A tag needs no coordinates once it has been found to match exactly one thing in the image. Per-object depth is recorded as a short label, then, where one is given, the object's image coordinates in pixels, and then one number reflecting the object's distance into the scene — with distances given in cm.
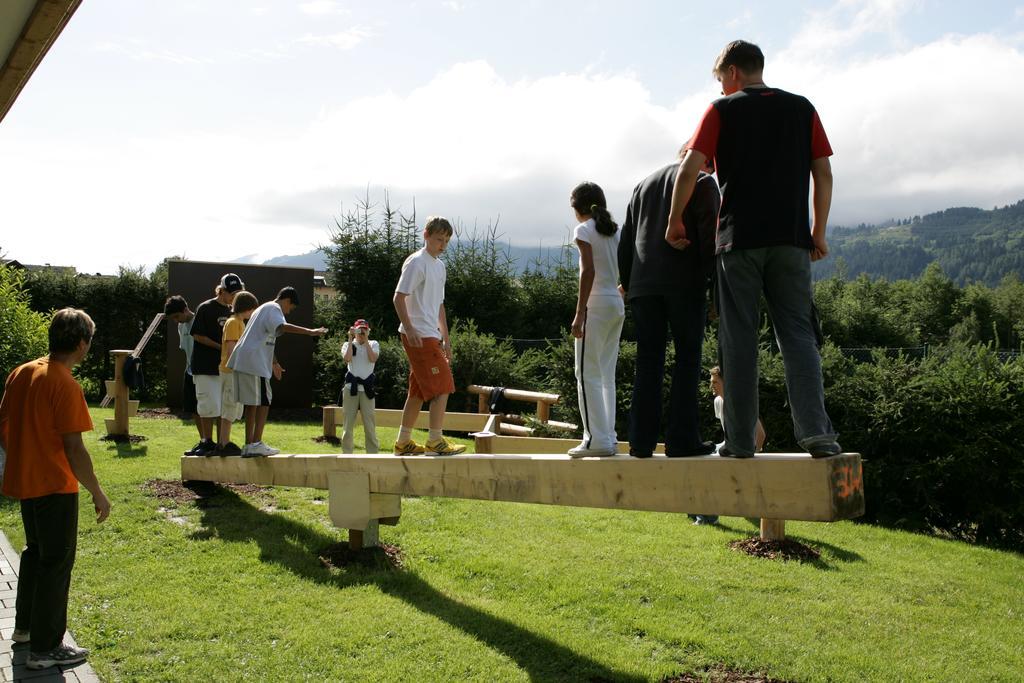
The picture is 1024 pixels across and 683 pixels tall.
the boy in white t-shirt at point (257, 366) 750
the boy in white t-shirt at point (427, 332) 600
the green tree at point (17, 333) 1021
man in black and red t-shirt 360
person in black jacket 420
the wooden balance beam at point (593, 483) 354
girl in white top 462
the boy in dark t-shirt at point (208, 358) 896
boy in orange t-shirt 449
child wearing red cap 1088
